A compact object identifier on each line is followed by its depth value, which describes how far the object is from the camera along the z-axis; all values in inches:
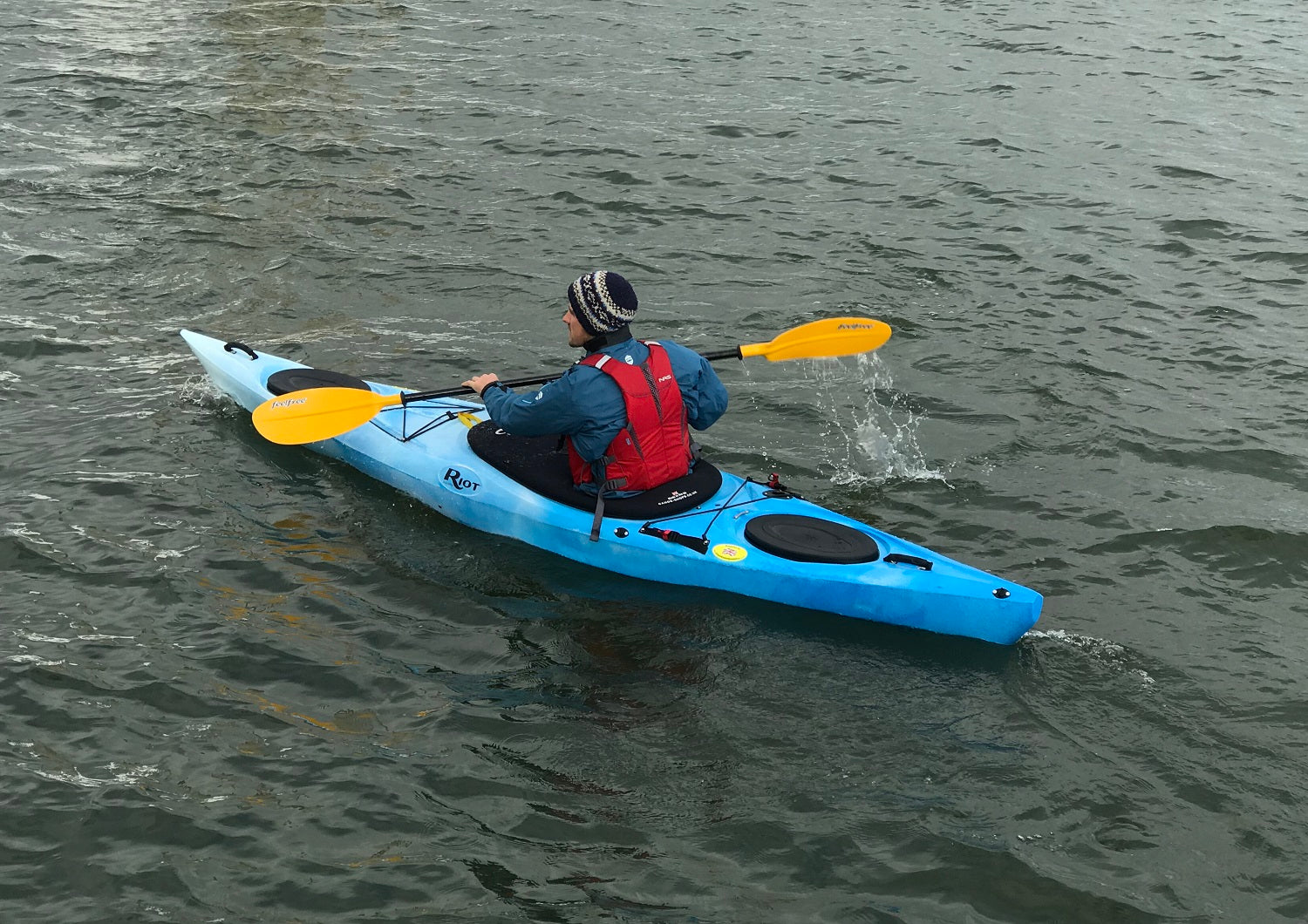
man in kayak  214.8
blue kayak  210.5
